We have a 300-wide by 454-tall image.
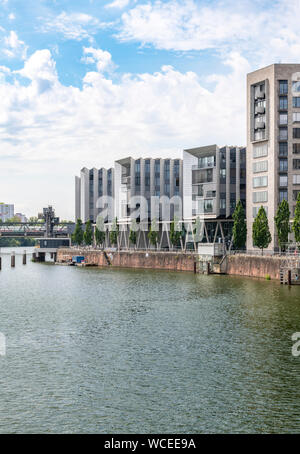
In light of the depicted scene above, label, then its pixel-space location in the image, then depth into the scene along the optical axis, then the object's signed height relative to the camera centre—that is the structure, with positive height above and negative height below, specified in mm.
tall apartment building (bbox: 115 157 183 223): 189000 +17199
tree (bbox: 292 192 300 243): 104125 +1008
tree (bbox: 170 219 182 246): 151625 -1088
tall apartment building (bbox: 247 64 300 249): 123812 +22129
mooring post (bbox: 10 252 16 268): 159212 -9443
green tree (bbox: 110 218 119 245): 181500 -1281
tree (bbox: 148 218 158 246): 161250 -1762
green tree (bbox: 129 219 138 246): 170750 -882
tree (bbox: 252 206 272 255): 117875 -426
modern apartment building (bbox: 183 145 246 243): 151250 +12286
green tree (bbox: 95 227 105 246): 193750 -2460
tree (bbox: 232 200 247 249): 129500 +40
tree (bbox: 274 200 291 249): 113375 +1321
